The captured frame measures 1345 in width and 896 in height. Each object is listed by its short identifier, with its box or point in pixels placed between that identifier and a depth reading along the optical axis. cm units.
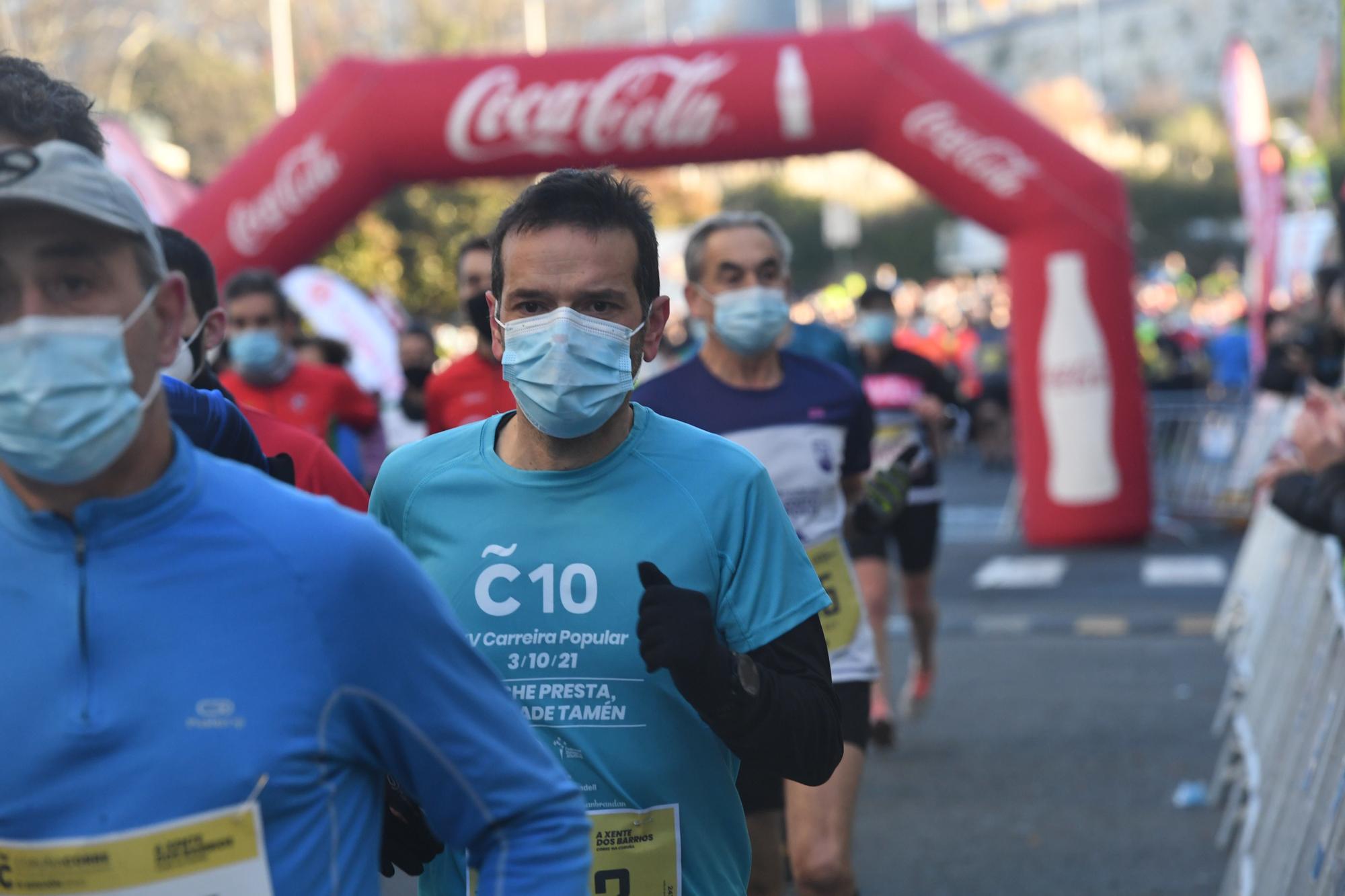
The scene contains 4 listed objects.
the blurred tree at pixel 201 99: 4603
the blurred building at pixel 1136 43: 9331
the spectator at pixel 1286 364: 1023
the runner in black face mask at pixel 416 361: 1072
